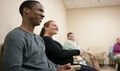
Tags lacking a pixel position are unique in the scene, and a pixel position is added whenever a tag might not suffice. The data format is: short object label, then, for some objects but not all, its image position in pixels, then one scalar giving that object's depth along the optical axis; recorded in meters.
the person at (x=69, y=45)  3.25
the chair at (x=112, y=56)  5.25
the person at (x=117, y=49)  5.55
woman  1.73
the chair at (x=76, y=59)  2.60
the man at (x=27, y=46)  0.93
